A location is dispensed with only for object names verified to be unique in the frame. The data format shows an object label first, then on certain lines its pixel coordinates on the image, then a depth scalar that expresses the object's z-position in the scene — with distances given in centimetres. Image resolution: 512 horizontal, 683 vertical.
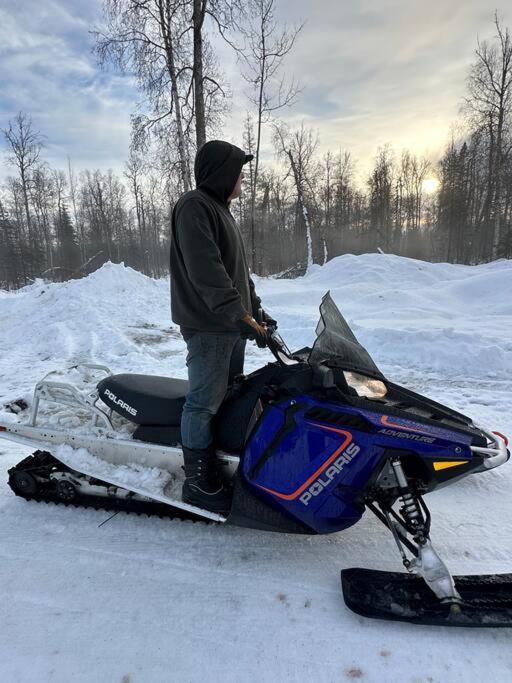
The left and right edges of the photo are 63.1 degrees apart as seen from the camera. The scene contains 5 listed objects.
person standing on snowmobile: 207
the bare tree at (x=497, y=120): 2009
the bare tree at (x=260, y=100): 1565
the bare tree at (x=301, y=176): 2166
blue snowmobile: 180
